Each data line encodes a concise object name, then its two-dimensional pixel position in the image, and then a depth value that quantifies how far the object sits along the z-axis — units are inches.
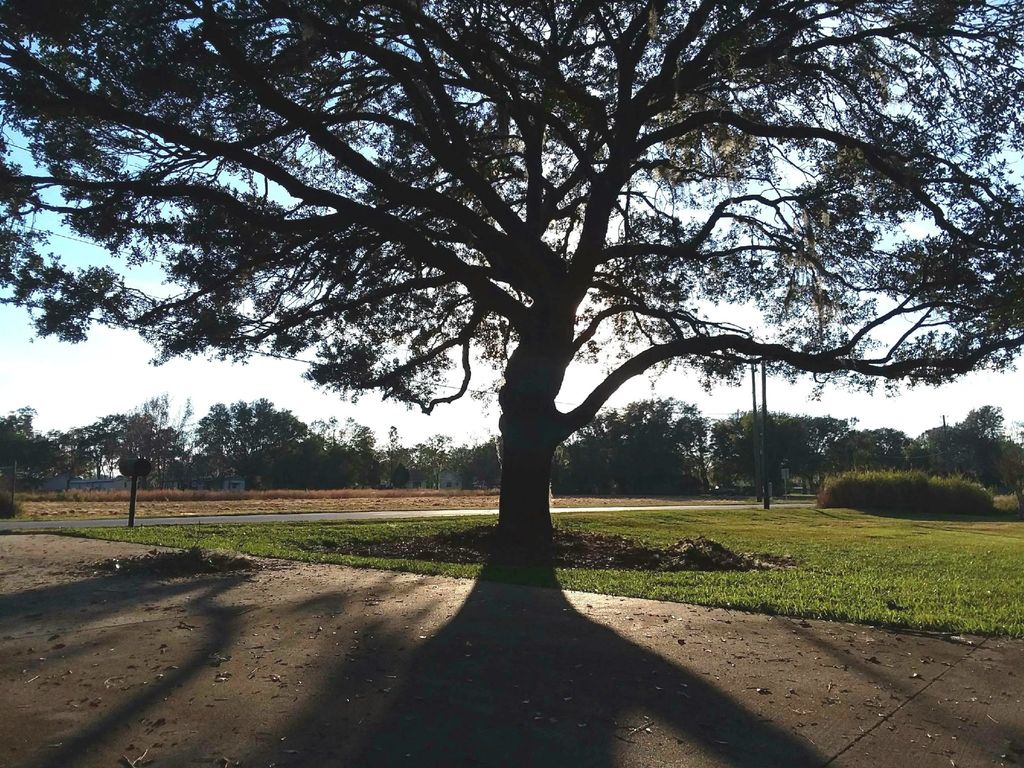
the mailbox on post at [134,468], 791.1
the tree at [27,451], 3850.9
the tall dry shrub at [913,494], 1733.5
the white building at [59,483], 4083.7
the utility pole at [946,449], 4107.0
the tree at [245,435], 4180.6
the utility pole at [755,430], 1828.2
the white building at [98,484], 3878.0
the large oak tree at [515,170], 419.2
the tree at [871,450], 4222.4
